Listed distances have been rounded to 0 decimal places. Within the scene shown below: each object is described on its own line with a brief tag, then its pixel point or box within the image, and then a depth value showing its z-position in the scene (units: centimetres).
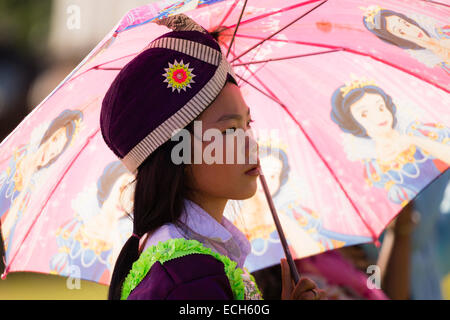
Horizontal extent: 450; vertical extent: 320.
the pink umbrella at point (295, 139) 237
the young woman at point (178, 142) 190
